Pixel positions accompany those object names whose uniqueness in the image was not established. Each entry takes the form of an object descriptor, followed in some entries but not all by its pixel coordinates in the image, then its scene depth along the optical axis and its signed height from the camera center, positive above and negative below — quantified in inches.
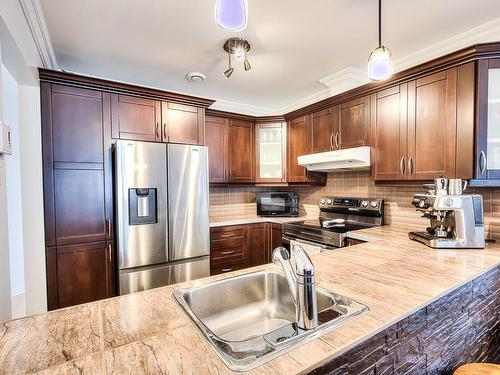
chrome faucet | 30.9 -13.9
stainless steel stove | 98.7 -18.9
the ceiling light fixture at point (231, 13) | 43.9 +29.1
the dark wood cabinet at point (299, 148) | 124.4 +15.5
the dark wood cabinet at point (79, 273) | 83.9 -31.5
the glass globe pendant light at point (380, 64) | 58.0 +26.1
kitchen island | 25.2 -18.0
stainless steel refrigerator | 88.4 -12.4
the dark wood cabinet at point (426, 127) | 70.9 +15.9
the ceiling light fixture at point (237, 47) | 83.0 +44.0
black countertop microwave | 139.2 -13.4
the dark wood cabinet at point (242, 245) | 117.2 -31.6
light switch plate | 44.7 +7.8
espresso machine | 64.7 -9.3
